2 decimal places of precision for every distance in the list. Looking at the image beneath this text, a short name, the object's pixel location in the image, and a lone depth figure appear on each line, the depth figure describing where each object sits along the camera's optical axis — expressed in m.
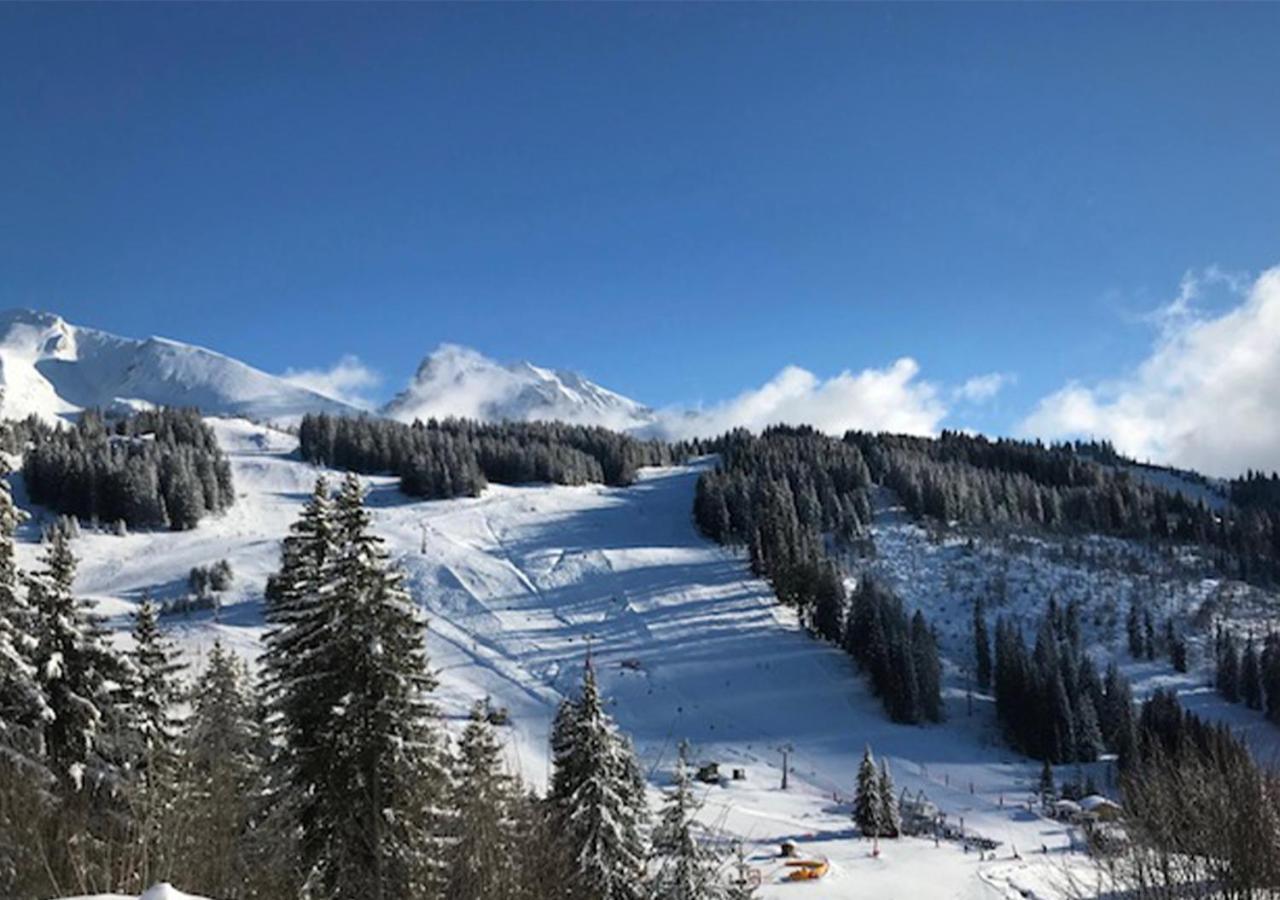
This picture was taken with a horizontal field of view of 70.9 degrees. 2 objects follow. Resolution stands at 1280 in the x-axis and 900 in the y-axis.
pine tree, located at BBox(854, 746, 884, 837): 61.69
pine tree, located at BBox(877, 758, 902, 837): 61.62
